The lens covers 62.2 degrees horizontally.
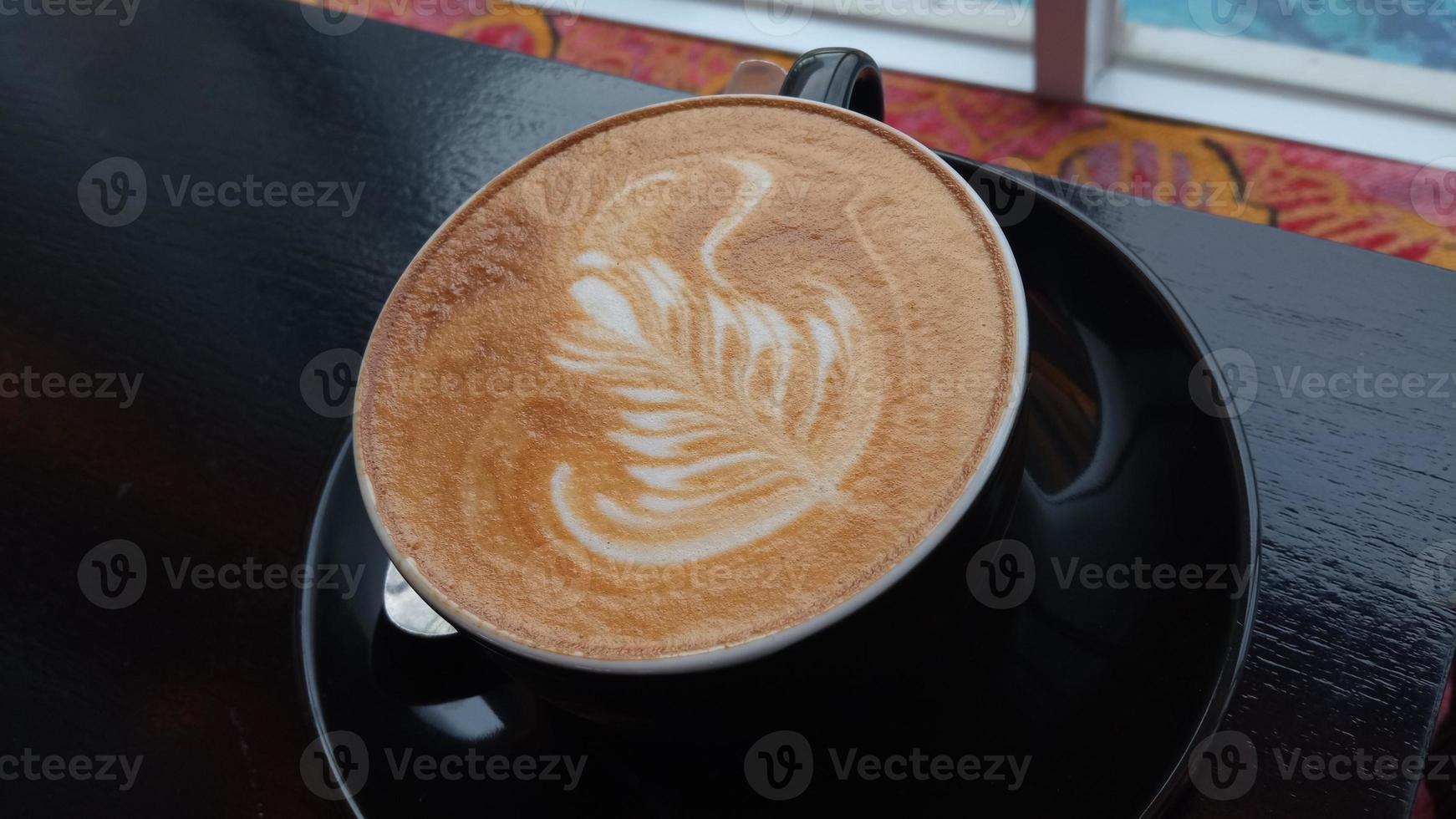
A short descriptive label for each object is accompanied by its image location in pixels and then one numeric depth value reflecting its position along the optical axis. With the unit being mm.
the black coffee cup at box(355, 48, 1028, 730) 157
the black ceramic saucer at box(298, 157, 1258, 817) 179
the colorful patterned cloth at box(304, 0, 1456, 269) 426
